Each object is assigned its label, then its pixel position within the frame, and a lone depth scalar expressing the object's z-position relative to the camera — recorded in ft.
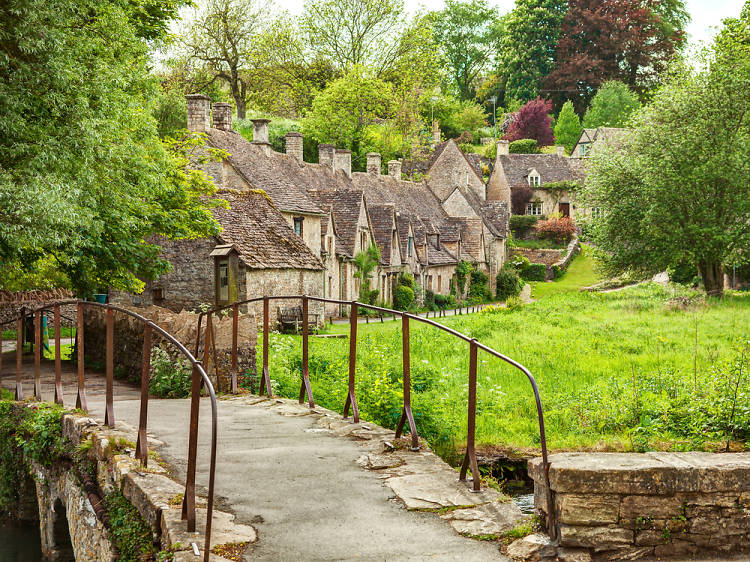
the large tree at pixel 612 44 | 306.35
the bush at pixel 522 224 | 242.99
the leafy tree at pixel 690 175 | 108.27
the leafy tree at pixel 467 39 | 357.41
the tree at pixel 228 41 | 209.05
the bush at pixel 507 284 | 200.51
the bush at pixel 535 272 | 214.07
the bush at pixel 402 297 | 158.30
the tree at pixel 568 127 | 307.78
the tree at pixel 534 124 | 315.37
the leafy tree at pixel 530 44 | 327.88
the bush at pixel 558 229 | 232.53
